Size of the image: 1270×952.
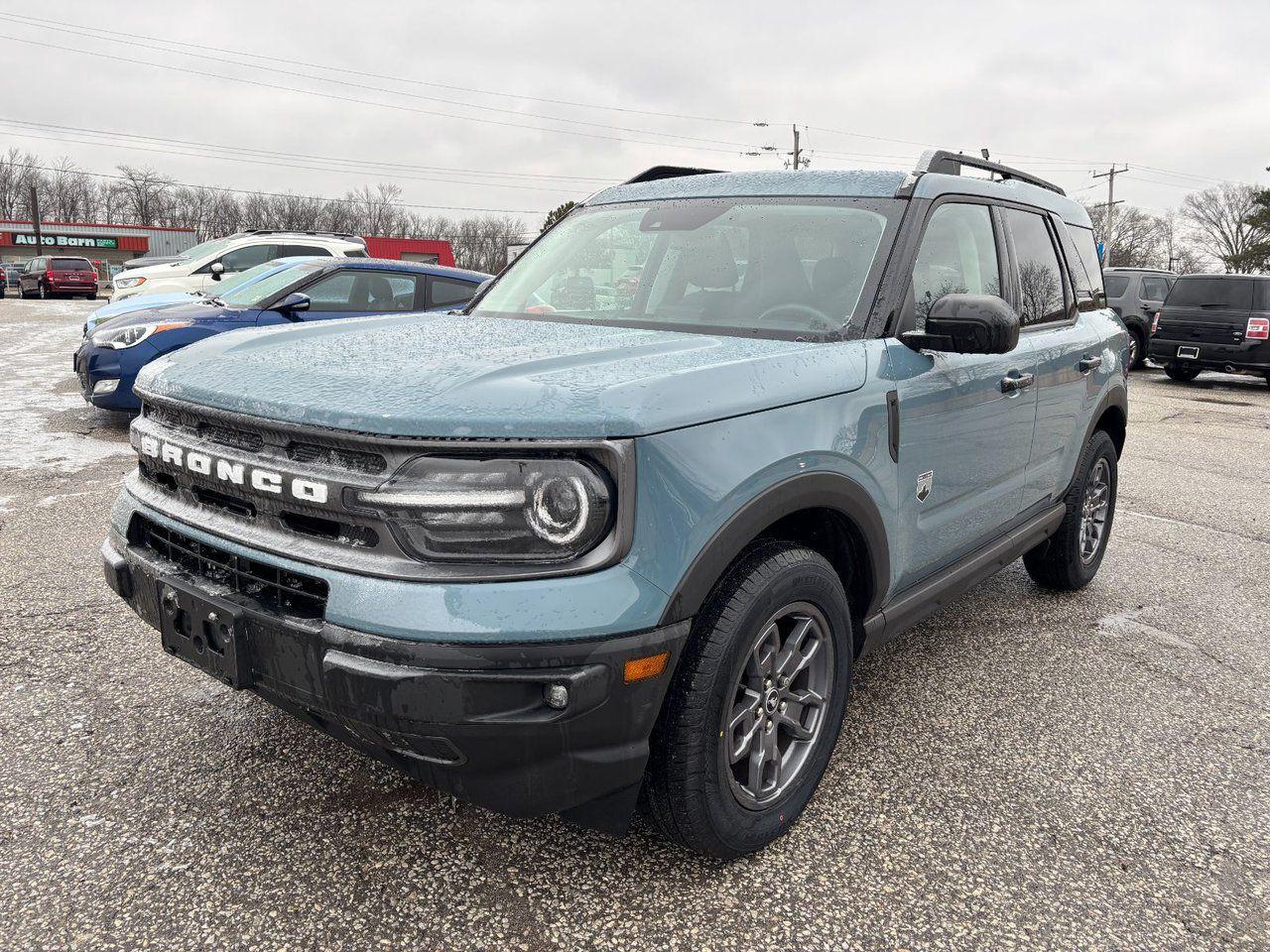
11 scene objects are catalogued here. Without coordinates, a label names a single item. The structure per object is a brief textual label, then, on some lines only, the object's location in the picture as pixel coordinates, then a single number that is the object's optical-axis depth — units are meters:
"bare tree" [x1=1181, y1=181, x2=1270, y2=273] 70.50
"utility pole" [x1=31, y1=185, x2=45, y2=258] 60.44
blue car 7.20
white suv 12.77
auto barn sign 72.62
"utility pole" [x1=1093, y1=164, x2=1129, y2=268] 60.27
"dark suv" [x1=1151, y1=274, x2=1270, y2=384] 14.03
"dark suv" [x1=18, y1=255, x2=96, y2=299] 33.78
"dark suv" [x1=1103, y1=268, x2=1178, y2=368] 16.23
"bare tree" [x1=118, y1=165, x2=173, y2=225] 88.69
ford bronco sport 1.78
